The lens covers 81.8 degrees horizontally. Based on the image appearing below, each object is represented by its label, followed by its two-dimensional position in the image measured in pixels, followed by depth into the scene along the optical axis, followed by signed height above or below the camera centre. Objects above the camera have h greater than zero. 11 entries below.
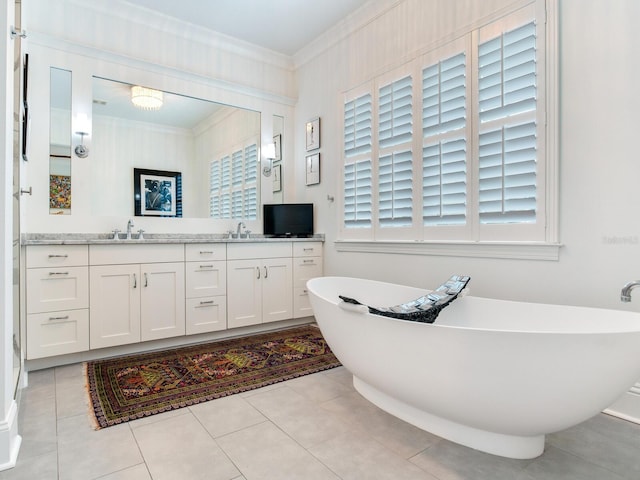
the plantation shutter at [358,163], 3.38 +0.69
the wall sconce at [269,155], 4.23 +0.94
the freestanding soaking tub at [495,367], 1.24 -0.50
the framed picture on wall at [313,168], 4.02 +0.76
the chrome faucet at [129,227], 3.16 +0.08
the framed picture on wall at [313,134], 4.03 +1.14
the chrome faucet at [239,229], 3.87 +0.08
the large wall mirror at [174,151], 3.24 +0.83
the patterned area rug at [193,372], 2.08 -0.94
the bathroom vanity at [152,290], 2.59 -0.45
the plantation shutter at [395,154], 2.98 +0.69
